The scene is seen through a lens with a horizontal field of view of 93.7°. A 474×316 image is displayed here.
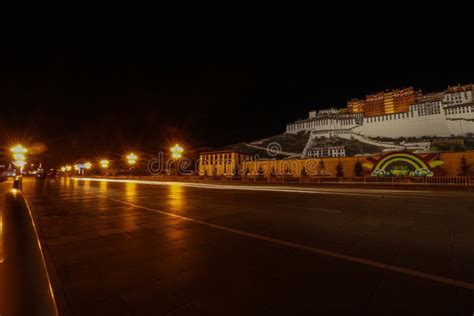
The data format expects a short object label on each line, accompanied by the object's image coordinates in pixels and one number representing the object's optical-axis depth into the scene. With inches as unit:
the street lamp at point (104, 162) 2009.6
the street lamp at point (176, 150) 1010.1
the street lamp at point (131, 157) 1394.7
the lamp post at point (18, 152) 1050.1
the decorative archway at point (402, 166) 1091.3
